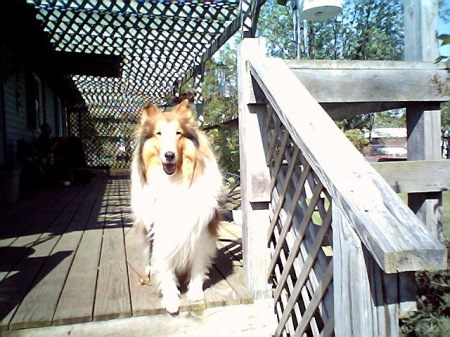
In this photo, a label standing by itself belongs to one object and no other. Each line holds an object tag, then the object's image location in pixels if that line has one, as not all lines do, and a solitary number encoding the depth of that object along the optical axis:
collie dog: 2.35
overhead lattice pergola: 5.82
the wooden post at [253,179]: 2.32
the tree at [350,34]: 14.88
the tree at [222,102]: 5.61
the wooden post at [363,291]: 1.13
